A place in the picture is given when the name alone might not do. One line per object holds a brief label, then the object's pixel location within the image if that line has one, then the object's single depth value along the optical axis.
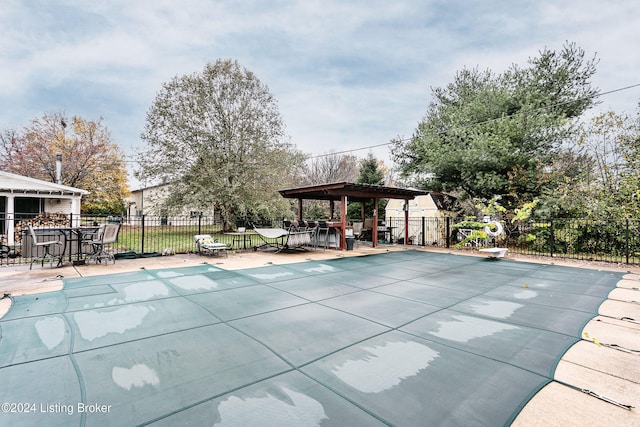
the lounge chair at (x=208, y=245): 8.59
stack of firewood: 12.07
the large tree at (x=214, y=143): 16.49
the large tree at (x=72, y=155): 20.27
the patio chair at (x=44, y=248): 6.29
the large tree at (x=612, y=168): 9.65
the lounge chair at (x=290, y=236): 9.59
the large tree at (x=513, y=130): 12.28
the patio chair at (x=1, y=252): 7.88
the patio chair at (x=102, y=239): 7.04
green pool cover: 1.94
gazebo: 10.33
